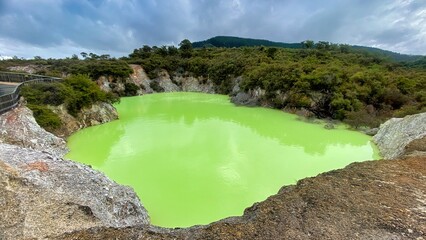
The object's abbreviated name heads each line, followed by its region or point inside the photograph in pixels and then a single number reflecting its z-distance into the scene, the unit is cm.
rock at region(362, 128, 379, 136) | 1611
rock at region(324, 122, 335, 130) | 1794
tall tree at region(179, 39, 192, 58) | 5339
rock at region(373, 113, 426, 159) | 1105
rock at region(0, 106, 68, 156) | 1129
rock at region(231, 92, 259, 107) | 2761
